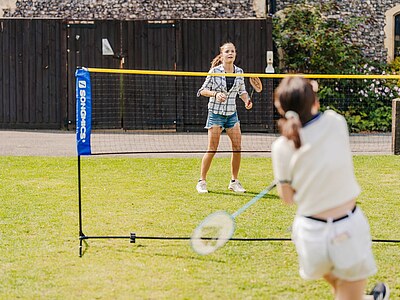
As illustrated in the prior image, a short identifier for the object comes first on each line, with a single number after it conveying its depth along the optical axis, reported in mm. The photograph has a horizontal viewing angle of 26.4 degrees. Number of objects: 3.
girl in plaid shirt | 10992
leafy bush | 19688
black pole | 7727
